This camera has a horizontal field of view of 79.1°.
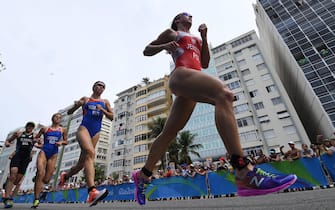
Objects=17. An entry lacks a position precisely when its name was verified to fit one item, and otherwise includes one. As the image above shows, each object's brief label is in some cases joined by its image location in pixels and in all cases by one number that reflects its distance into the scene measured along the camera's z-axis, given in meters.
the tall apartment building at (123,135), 49.02
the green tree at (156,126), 33.84
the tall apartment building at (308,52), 27.70
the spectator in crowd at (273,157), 8.12
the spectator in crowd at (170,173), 10.05
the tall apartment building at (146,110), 45.69
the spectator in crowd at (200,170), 8.74
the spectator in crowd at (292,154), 7.74
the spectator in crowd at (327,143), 7.57
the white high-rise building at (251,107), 33.25
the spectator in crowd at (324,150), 7.05
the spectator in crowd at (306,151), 7.91
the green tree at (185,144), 33.66
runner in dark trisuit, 5.07
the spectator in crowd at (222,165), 8.73
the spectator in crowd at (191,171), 8.86
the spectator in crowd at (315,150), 7.59
